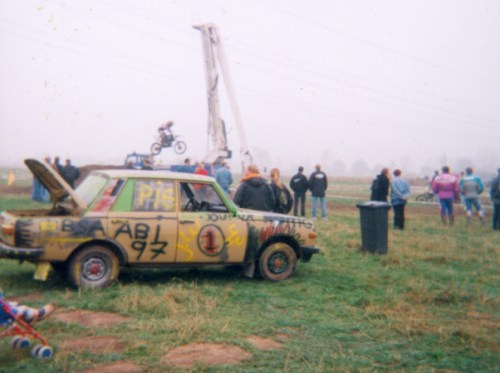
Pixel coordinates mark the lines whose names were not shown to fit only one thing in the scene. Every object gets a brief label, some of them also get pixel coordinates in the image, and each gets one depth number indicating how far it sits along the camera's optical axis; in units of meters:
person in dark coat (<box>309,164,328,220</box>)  17.69
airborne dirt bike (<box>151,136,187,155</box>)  25.14
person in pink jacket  16.45
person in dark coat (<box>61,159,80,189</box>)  20.34
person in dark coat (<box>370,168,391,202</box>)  15.59
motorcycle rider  25.14
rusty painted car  7.05
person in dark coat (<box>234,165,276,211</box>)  10.09
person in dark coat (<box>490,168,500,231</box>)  16.41
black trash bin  11.13
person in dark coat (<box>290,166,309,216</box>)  17.77
